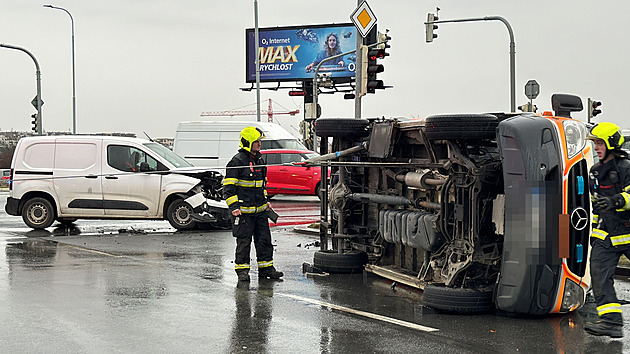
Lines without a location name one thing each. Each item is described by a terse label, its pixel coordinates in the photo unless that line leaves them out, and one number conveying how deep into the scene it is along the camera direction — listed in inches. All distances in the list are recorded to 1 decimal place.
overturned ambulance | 305.1
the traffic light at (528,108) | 766.2
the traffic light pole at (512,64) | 1021.8
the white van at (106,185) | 658.2
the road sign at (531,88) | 979.9
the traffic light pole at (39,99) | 1259.8
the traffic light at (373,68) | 655.1
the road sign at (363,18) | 633.6
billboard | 1942.7
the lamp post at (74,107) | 1556.3
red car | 988.6
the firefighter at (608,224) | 287.1
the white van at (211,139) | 1139.9
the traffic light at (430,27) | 1105.4
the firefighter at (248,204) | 402.9
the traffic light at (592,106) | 1013.8
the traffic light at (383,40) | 650.0
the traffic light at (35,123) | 1279.5
